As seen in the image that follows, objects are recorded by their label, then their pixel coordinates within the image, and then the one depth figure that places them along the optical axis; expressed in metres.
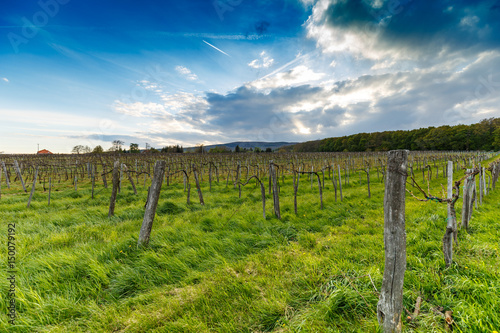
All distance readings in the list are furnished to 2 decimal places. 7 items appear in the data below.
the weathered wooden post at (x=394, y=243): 2.02
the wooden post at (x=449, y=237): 3.11
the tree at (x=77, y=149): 101.25
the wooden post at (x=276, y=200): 6.87
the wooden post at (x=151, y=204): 4.71
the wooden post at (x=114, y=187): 6.96
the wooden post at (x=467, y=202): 4.50
